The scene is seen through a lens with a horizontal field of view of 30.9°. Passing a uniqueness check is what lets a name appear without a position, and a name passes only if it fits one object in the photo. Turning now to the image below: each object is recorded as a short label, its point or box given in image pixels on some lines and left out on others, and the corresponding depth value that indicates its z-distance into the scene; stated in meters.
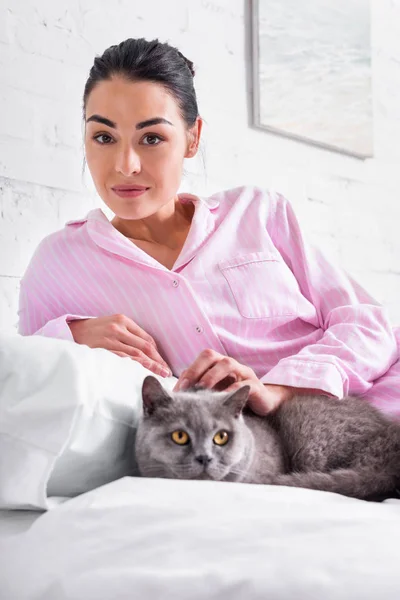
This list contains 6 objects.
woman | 1.38
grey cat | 0.98
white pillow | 0.85
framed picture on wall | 2.37
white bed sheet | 0.81
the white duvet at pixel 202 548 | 0.59
